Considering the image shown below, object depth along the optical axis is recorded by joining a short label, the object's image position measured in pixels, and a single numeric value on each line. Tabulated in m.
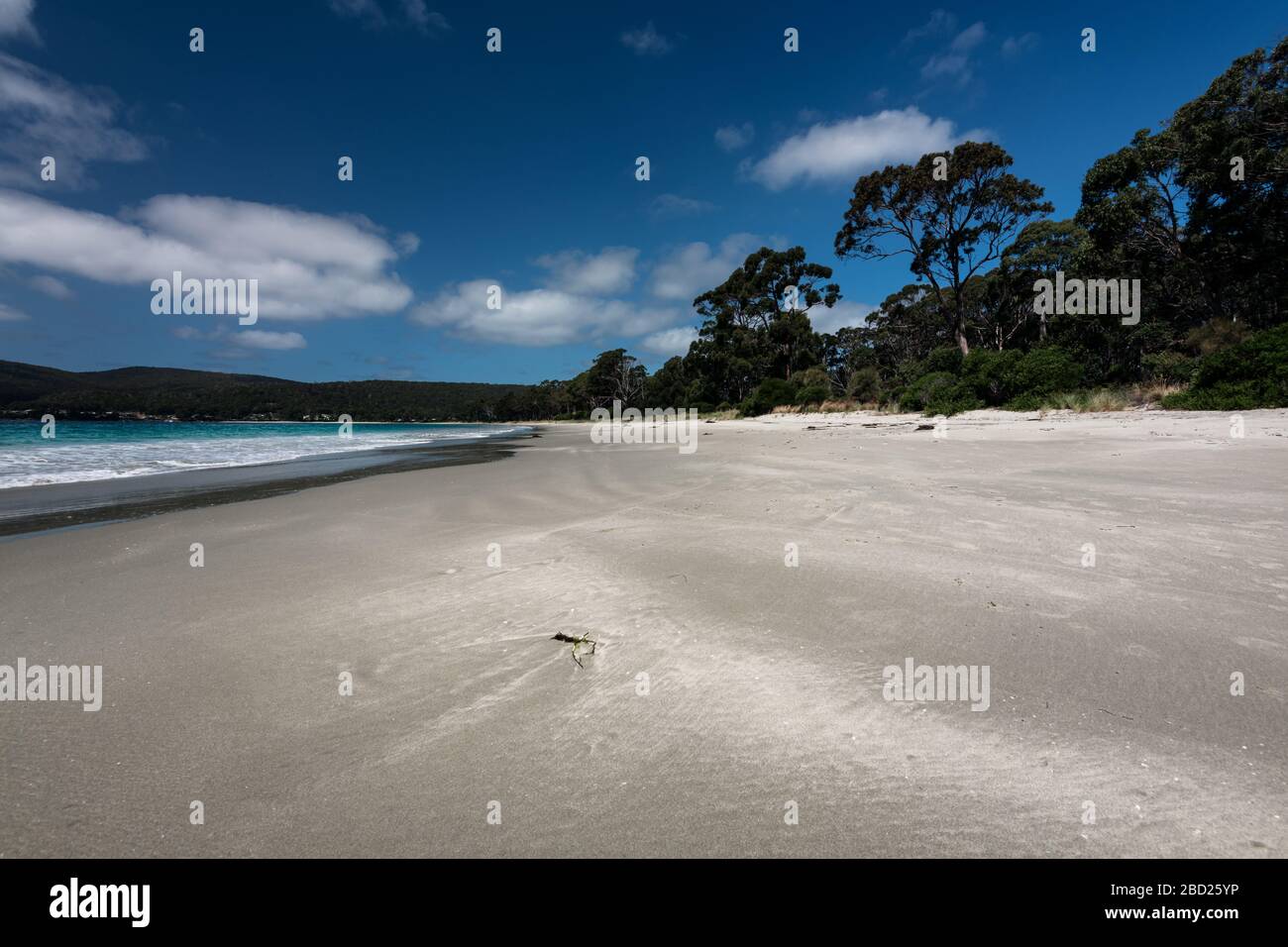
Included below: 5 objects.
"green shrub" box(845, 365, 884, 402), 29.66
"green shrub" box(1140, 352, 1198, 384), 14.18
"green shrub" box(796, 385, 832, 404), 30.55
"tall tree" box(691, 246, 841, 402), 39.66
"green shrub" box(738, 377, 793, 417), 33.66
